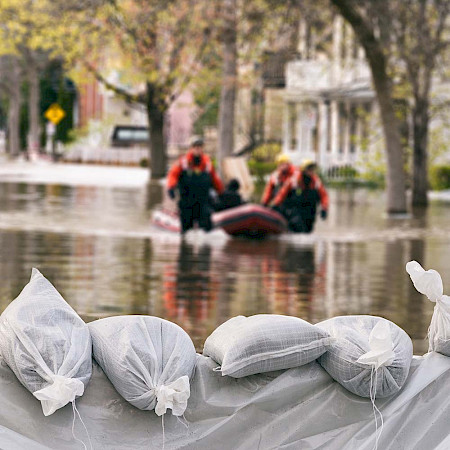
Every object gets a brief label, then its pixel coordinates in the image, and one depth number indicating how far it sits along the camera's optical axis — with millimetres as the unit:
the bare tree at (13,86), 76375
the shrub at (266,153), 55466
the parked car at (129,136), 81250
